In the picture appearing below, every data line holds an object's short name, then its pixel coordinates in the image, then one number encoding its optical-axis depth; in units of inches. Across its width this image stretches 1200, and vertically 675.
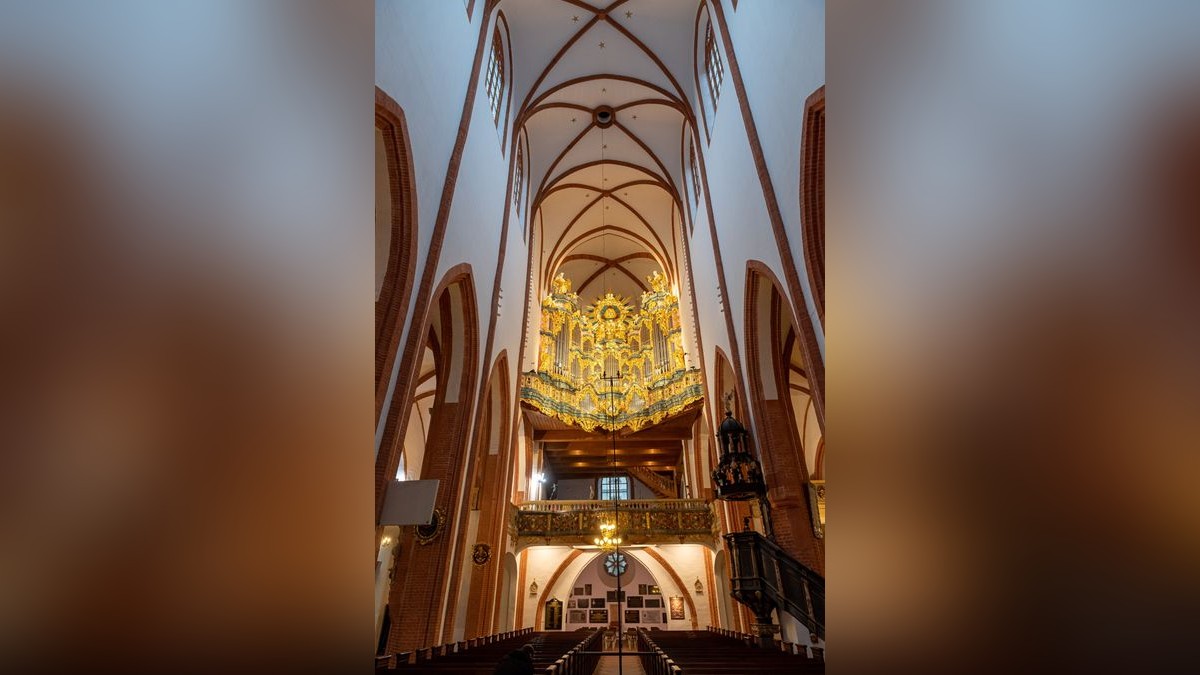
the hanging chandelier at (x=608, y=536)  650.2
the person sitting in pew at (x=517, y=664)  173.2
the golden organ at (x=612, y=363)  788.0
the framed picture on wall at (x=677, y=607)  868.6
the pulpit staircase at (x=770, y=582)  387.9
